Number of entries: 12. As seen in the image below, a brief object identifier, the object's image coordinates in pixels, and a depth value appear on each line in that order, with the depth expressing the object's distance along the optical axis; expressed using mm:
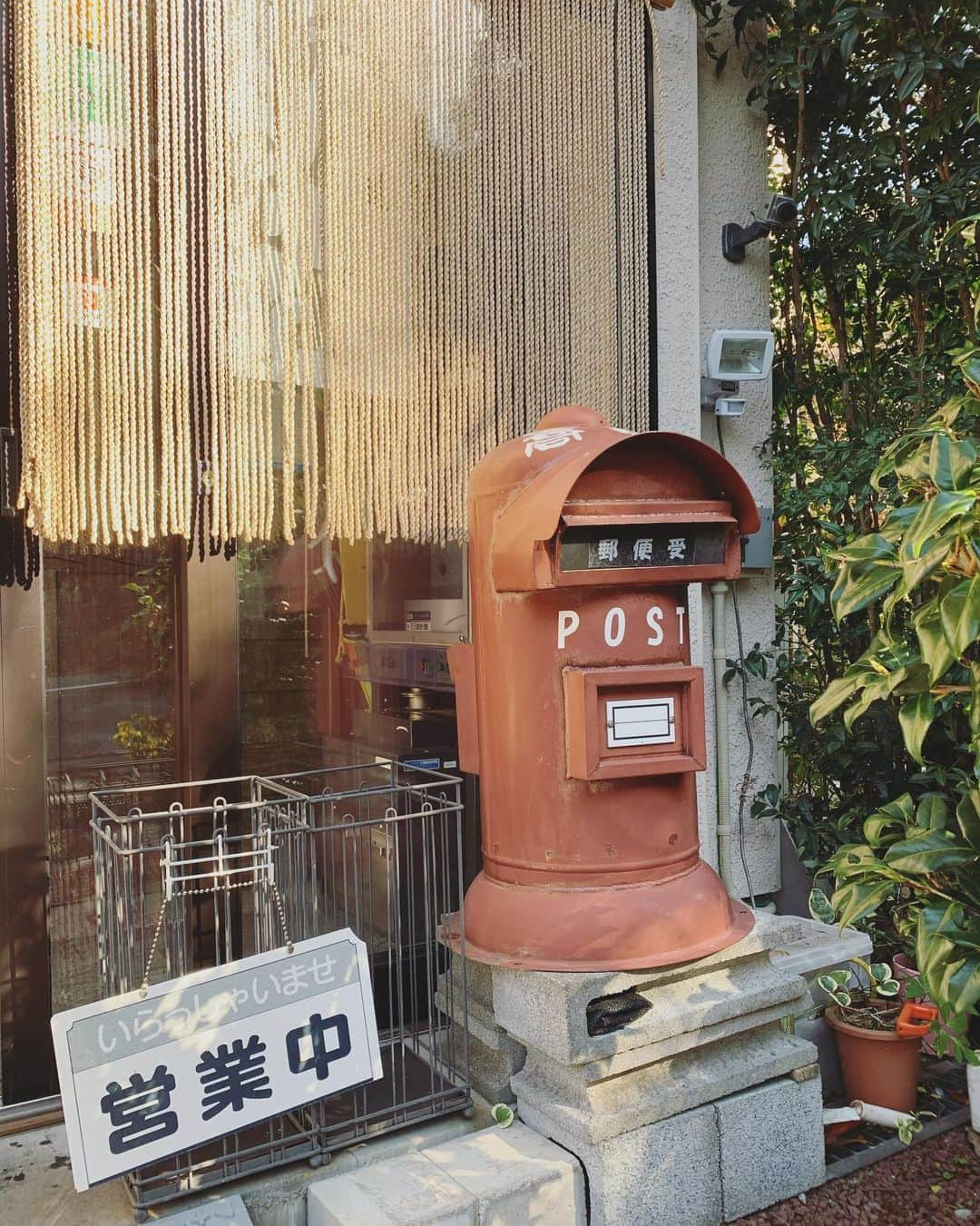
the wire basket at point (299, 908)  2971
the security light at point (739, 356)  4918
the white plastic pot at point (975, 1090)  3797
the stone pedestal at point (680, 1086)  3066
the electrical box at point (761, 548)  5105
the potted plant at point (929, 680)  2654
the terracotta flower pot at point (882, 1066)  3918
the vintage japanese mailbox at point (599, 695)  3123
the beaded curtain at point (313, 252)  3297
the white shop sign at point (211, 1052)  2605
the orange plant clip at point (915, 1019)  3859
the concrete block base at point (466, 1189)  2785
